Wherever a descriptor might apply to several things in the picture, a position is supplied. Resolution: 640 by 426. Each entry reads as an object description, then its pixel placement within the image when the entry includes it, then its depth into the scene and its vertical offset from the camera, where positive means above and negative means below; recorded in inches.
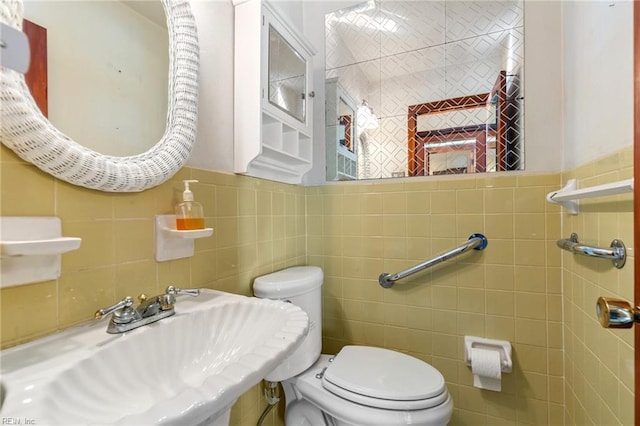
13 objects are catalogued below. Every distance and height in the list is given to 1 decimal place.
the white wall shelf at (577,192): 23.3 +2.1
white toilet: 35.0 -22.0
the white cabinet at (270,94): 40.3 +18.3
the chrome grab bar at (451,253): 47.9 -6.4
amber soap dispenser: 30.6 +0.1
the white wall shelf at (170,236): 30.0 -2.4
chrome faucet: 23.4 -8.4
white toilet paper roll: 44.3 -23.5
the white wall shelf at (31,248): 18.8 -2.3
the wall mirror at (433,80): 48.6 +24.2
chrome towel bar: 27.7 -3.7
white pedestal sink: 15.8 -10.3
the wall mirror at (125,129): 20.1 +7.4
